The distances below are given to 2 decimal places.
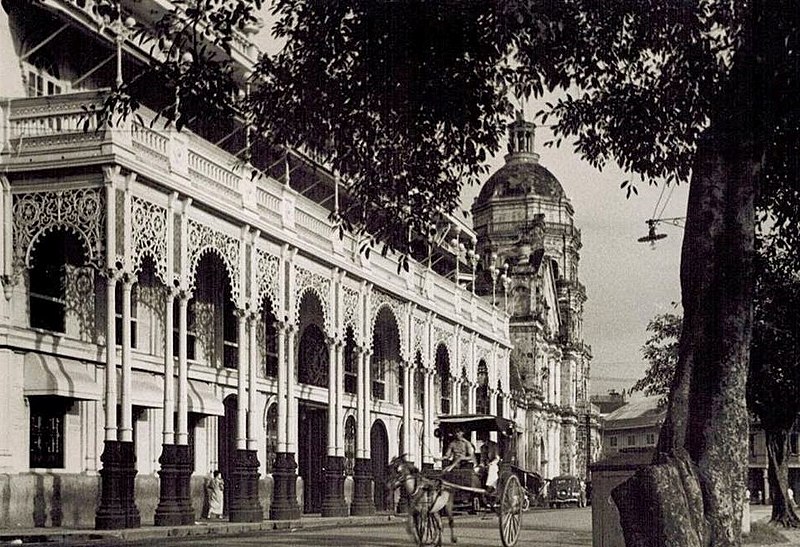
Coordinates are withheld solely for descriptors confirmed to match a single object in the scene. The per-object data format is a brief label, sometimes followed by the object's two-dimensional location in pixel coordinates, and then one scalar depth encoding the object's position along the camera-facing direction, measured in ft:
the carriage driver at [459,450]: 59.00
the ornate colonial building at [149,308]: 75.25
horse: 52.19
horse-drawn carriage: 52.49
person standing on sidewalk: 97.02
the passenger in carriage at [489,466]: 61.26
